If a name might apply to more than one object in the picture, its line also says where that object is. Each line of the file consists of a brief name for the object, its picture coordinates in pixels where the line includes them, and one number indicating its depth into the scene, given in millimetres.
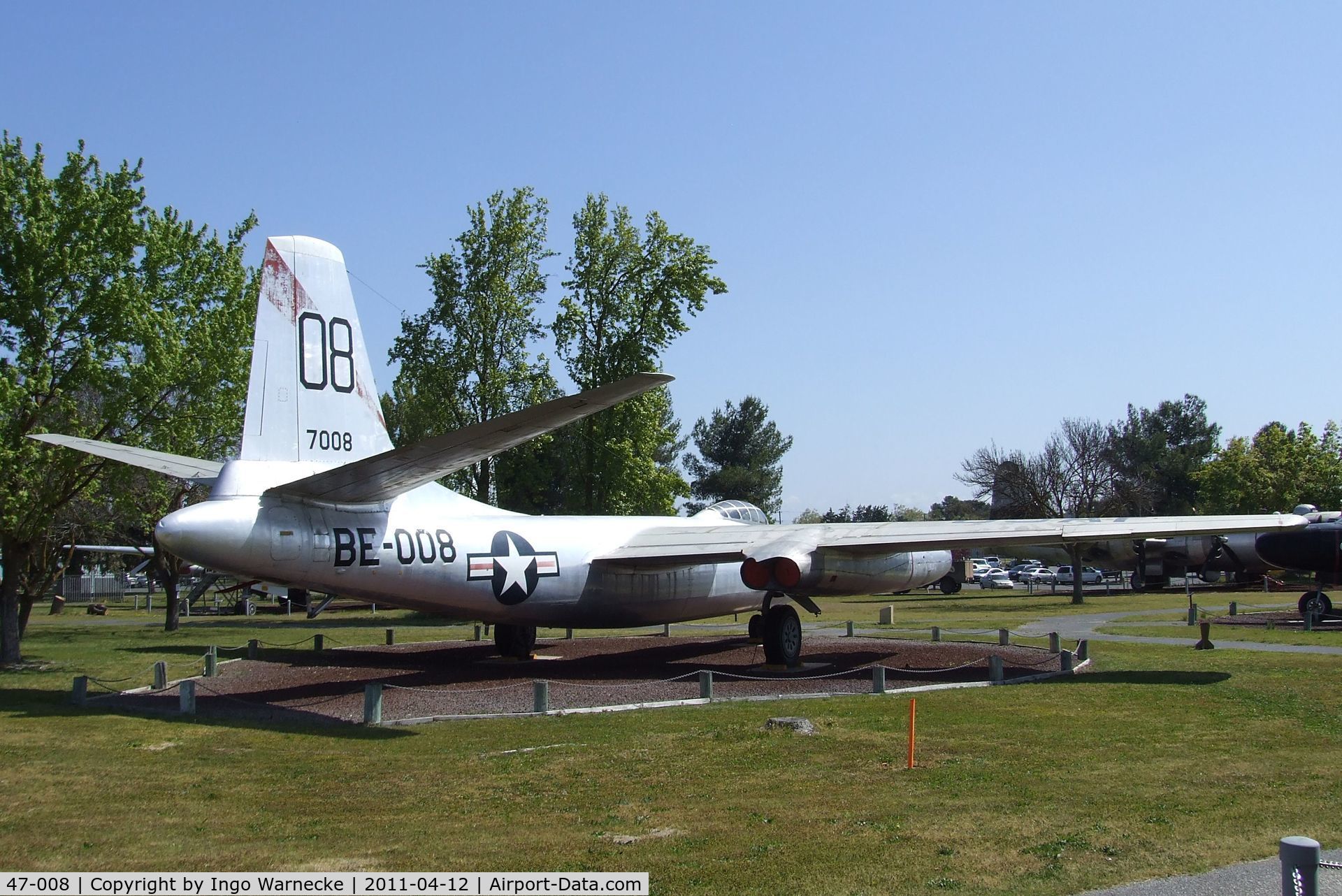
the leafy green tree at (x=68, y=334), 20422
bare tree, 50594
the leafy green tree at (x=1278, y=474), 57688
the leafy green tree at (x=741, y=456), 83875
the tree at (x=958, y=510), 103425
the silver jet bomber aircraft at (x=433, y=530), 13312
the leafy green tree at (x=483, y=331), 42594
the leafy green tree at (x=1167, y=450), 92812
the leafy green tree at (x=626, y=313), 40969
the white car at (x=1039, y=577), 60425
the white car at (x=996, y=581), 65938
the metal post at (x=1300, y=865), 4422
